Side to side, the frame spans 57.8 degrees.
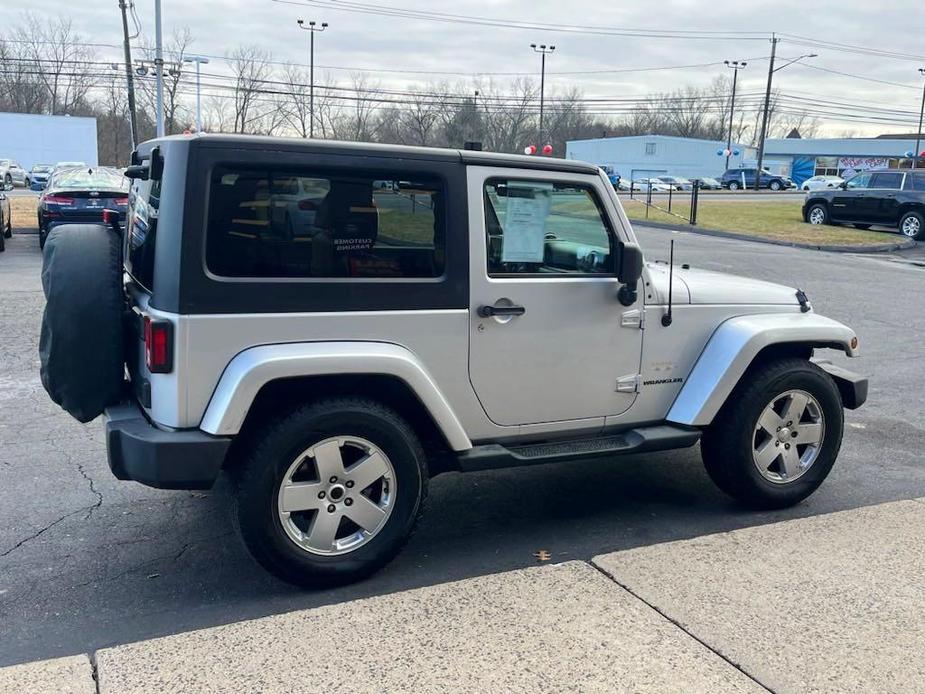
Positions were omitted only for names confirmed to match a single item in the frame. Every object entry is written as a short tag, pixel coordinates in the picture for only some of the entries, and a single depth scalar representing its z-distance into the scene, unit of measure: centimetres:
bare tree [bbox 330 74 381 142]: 4675
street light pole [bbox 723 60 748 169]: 7824
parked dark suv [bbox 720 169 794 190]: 6286
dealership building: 8069
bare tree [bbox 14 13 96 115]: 6588
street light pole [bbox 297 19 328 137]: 4484
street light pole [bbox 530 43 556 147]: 5801
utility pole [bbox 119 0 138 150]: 3328
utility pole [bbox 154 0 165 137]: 2505
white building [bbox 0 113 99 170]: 5459
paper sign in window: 394
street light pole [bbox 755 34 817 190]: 5921
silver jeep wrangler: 333
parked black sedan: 1399
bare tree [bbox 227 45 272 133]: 4675
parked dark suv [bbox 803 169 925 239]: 2267
